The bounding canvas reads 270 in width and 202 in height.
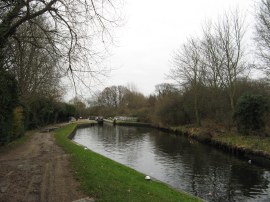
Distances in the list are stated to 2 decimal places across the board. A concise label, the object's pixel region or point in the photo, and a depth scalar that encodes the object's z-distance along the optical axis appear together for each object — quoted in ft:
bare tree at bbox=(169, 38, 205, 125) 87.81
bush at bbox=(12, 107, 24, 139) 52.77
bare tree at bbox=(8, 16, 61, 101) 23.59
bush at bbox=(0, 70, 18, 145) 37.45
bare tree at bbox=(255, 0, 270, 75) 51.74
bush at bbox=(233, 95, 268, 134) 54.56
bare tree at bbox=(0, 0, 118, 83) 19.01
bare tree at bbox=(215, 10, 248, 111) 69.59
